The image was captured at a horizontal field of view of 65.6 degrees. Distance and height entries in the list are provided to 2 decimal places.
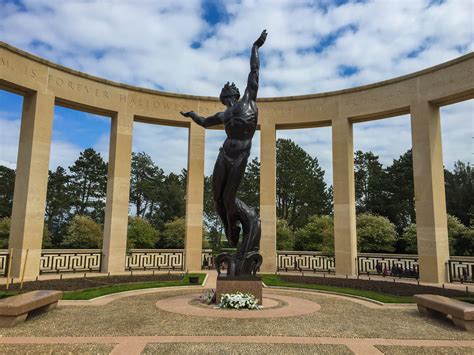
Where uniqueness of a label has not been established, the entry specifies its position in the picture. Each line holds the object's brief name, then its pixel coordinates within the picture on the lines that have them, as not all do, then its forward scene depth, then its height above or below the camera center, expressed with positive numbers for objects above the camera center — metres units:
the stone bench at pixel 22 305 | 7.59 -1.53
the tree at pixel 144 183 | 49.56 +7.19
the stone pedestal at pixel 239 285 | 10.04 -1.29
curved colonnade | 16.70 +5.22
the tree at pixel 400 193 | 39.50 +5.16
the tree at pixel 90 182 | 45.69 +6.67
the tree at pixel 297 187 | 45.50 +6.35
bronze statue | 10.38 +2.09
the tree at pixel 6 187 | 39.62 +5.11
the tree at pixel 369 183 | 41.00 +6.67
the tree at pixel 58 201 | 42.72 +3.92
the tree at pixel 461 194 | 35.02 +4.60
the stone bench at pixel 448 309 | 7.72 -1.52
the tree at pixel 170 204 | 47.62 +4.28
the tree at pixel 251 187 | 44.94 +6.20
